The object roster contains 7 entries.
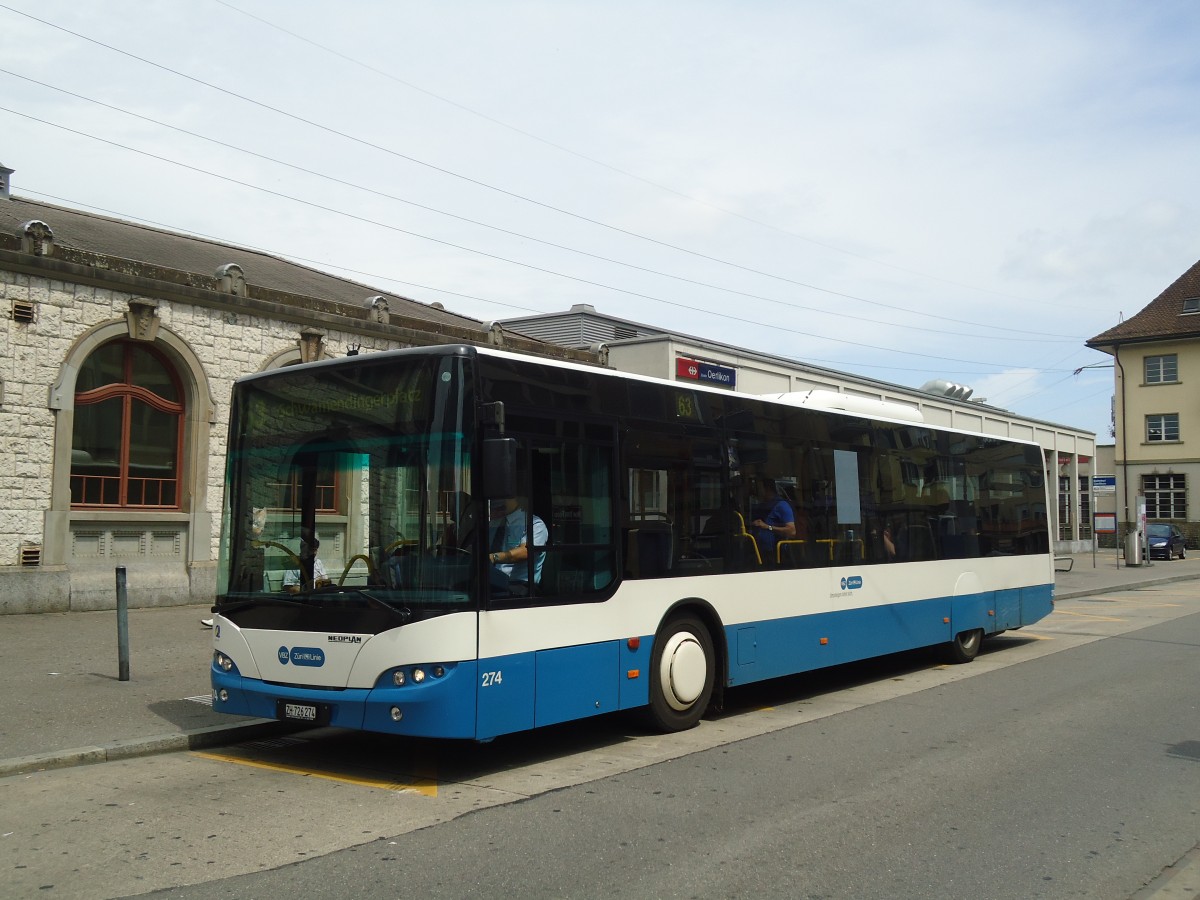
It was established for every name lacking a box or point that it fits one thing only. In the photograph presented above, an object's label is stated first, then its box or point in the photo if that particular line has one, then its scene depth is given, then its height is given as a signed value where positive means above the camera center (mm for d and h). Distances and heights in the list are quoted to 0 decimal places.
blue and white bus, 7016 -53
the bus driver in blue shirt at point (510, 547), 7203 -45
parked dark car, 46094 -198
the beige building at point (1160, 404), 61438 +7672
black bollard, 10312 -877
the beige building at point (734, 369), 28375 +5027
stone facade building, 15758 +2348
